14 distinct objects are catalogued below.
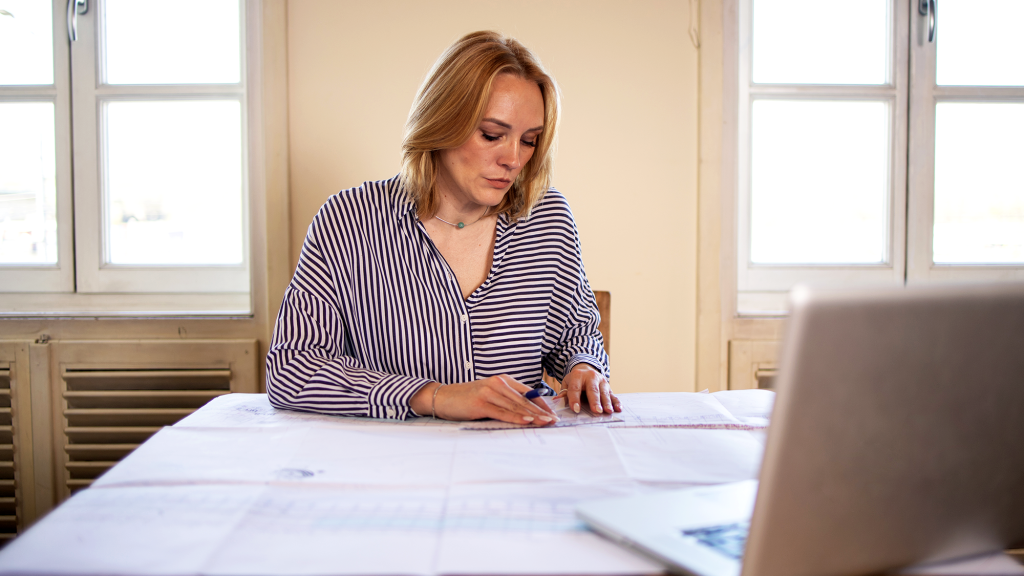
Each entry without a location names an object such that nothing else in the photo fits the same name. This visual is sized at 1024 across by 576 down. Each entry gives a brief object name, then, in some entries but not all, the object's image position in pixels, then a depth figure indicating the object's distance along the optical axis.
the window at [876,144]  2.35
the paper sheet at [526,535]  0.60
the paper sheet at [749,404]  1.11
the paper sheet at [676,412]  1.08
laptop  0.48
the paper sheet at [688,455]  0.84
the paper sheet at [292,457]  0.82
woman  1.32
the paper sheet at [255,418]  1.07
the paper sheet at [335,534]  0.60
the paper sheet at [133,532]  0.60
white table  0.61
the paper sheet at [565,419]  1.06
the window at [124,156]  2.25
